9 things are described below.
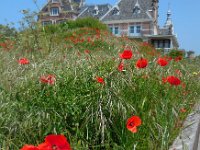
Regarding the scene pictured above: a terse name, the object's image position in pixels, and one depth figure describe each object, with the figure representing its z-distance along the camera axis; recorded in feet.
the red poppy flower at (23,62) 11.03
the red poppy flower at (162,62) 10.69
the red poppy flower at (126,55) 9.12
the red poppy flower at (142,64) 9.29
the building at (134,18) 153.17
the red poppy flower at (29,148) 4.05
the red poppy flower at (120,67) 9.63
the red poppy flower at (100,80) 8.21
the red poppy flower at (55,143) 4.12
